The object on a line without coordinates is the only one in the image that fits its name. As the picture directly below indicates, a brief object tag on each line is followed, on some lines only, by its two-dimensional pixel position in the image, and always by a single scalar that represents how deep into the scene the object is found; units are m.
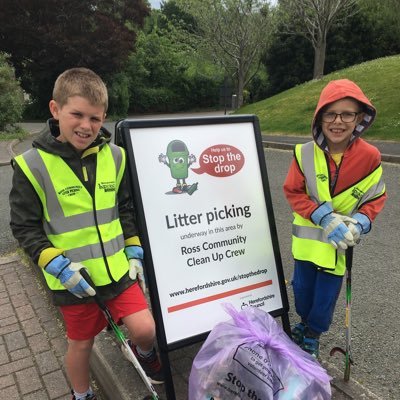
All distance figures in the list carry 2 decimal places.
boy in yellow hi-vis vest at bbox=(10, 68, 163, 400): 2.04
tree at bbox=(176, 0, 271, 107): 27.59
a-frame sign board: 2.38
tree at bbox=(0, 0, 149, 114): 28.39
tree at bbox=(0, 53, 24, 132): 16.98
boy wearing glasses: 2.36
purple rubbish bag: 1.89
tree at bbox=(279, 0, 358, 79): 23.39
